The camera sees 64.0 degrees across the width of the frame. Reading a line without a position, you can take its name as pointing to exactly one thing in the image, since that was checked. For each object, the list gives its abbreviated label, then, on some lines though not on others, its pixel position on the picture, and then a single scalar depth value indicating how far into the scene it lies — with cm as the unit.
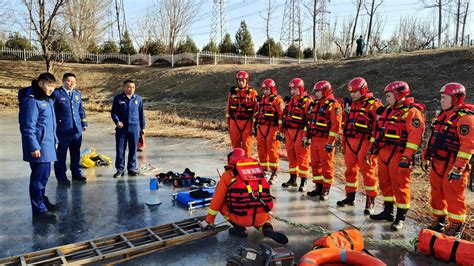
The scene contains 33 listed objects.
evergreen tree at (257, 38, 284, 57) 3572
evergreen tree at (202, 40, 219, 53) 3476
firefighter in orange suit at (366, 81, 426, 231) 484
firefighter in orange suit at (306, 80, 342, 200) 609
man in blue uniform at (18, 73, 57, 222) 494
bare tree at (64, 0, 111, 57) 2271
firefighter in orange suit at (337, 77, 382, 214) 557
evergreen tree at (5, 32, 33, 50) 3312
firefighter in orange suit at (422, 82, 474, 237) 438
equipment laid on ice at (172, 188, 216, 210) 573
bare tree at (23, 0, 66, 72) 2069
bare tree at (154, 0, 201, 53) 3725
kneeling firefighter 444
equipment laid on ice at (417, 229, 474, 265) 392
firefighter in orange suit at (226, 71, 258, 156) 780
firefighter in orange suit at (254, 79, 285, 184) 719
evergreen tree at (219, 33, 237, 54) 3550
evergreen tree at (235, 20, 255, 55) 3503
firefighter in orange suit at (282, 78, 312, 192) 665
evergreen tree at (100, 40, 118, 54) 3654
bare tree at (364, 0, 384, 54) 2817
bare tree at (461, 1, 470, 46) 3332
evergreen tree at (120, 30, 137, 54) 3656
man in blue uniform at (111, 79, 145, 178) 738
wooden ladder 396
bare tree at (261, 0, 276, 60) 3276
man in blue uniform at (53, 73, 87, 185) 675
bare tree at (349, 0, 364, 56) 3011
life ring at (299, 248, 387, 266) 339
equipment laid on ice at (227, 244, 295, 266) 346
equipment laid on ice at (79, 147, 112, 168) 807
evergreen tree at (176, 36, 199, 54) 3569
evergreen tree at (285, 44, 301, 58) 3756
